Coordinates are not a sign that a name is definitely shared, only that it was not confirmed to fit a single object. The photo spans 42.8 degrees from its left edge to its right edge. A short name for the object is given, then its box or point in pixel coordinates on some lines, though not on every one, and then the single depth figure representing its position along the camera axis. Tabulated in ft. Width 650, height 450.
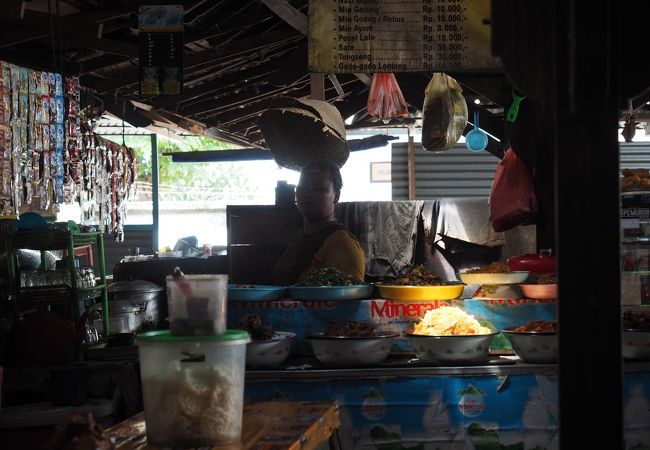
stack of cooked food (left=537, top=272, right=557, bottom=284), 18.06
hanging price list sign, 18.78
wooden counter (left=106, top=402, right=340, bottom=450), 9.80
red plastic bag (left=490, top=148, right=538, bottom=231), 24.47
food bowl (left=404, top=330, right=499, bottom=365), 16.06
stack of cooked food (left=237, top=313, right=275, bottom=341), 16.28
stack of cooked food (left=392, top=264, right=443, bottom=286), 17.95
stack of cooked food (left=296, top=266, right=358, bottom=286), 18.19
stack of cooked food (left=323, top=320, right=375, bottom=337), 16.40
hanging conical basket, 24.66
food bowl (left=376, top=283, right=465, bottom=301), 17.63
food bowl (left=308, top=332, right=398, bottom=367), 16.11
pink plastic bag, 27.50
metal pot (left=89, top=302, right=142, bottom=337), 22.35
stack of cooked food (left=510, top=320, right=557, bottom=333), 16.25
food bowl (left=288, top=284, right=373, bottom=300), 17.76
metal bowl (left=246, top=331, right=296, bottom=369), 16.15
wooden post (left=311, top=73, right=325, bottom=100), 27.68
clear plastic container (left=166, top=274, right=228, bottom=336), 9.46
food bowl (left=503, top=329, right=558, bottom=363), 16.02
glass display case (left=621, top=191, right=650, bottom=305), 25.80
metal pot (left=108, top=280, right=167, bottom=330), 23.04
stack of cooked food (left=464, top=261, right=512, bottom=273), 18.72
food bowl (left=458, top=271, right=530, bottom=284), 18.45
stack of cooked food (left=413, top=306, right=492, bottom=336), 16.33
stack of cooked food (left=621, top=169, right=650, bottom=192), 26.58
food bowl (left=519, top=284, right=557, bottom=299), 17.84
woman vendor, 21.56
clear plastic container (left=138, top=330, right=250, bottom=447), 9.18
